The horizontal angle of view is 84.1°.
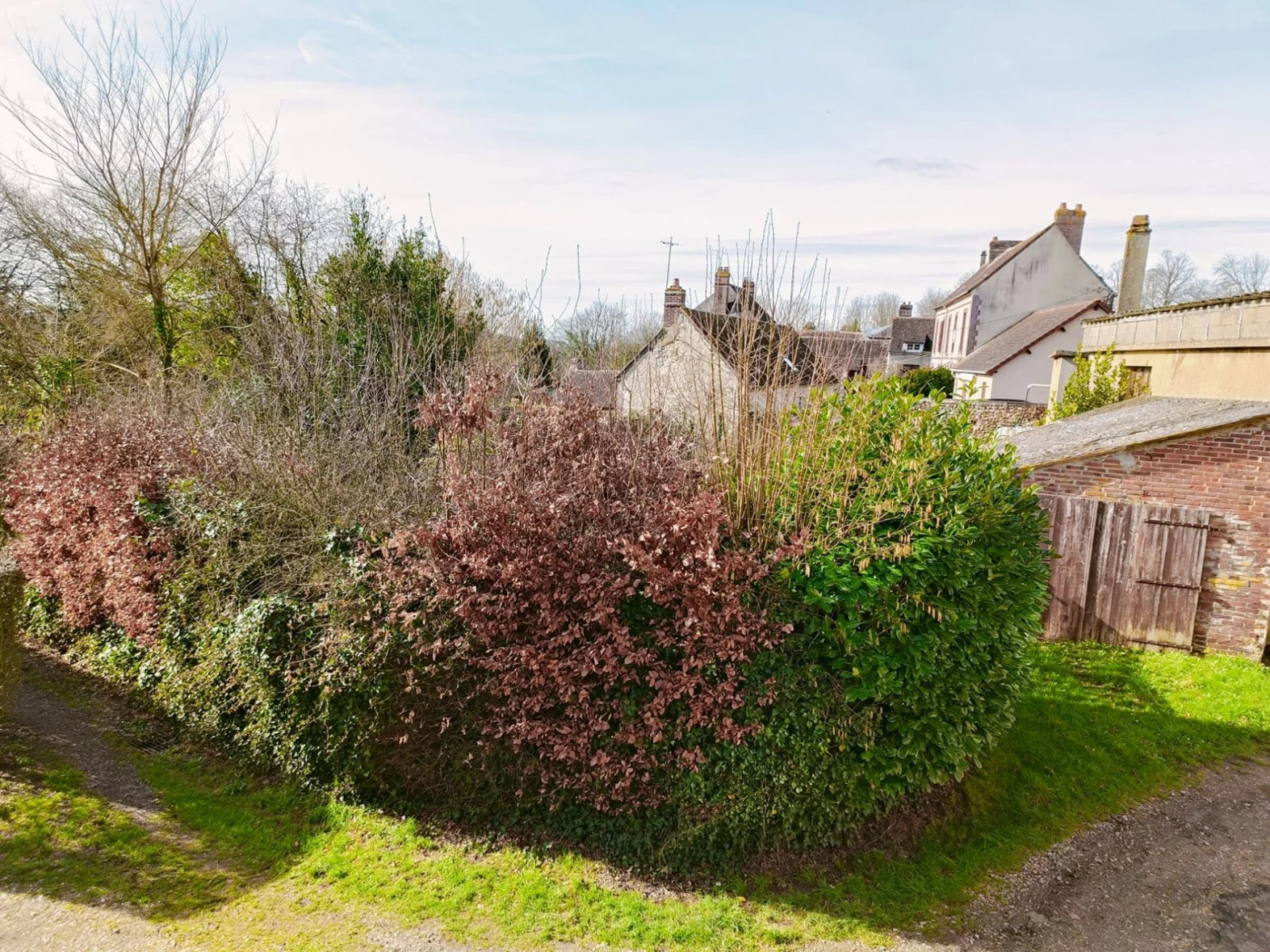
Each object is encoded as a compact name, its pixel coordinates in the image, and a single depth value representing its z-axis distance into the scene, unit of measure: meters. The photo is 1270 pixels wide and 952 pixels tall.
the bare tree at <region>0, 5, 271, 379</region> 14.10
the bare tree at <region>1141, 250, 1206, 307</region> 50.00
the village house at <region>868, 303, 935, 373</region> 51.44
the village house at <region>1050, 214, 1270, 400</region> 12.34
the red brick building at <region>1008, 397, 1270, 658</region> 9.39
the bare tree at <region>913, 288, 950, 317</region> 62.69
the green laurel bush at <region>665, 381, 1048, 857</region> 5.16
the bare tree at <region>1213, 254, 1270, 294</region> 49.81
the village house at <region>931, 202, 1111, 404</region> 27.94
